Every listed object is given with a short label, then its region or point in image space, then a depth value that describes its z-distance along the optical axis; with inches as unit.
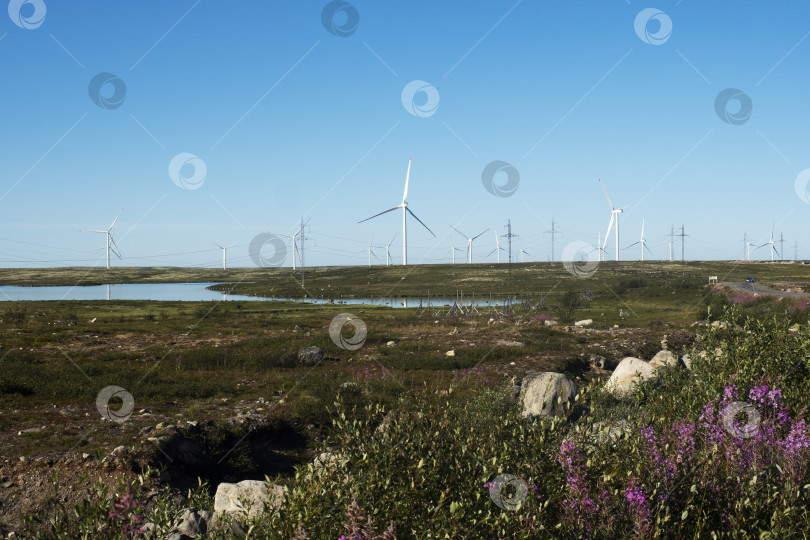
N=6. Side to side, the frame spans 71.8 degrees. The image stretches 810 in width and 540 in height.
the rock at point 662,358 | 821.7
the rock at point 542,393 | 651.2
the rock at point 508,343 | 1280.8
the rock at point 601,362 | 1103.0
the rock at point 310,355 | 1121.4
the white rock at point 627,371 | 776.9
